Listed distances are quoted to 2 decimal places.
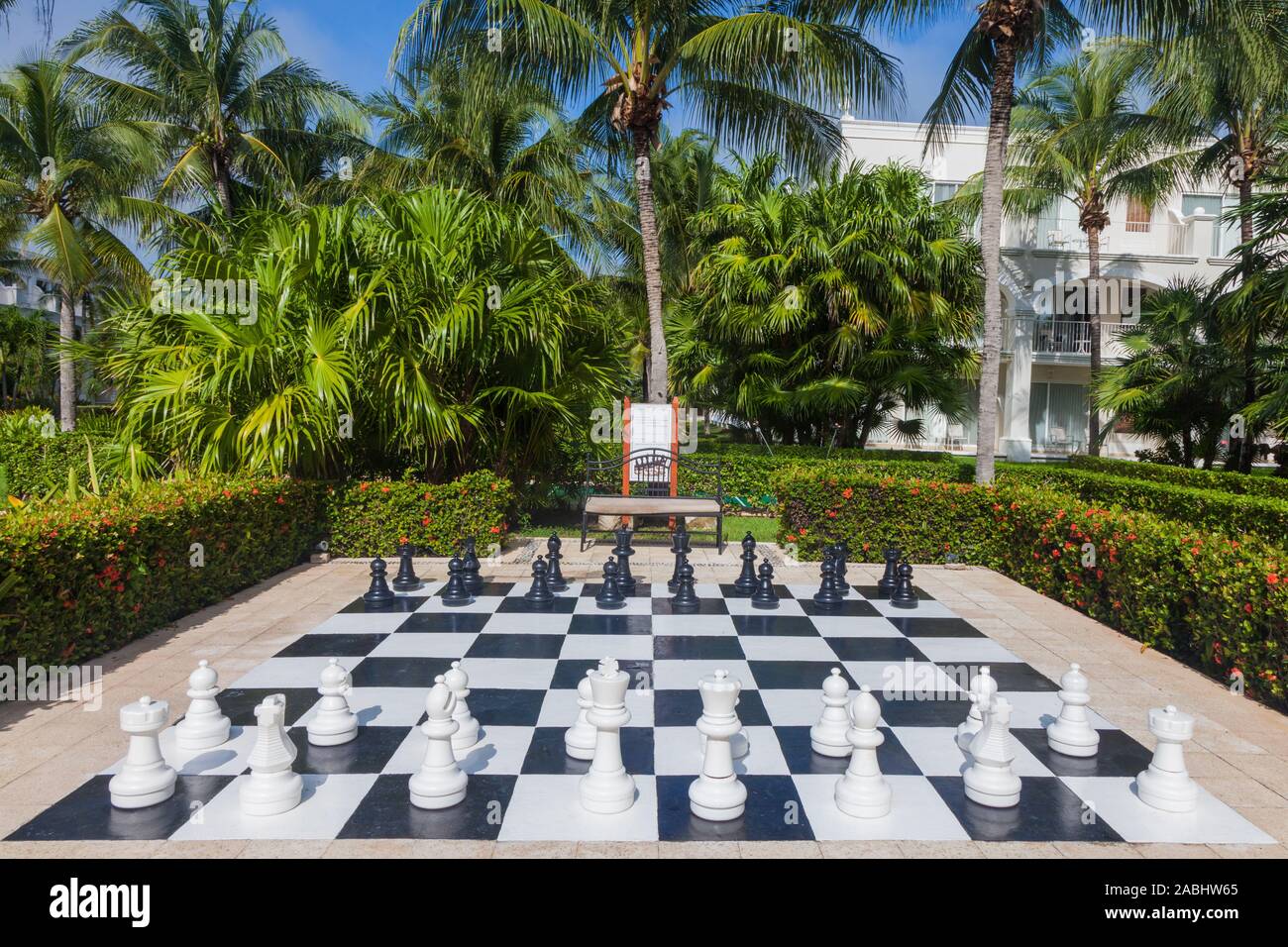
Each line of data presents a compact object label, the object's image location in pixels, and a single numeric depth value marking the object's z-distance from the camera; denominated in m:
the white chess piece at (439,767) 3.14
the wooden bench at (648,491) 8.14
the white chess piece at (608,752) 3.10
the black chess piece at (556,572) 6.80
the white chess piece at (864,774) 3.09
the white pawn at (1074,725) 3.72
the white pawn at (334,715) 3.73
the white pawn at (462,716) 3.66
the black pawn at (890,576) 6.75
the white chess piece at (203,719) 3.68
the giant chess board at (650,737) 3.04
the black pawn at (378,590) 6.27
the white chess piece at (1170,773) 3.19
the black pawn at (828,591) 6.41
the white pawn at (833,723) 3.66
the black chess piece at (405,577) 6.79
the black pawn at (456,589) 6.38
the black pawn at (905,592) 6.50
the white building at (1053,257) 24.02
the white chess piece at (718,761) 3.08
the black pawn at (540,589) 6.32
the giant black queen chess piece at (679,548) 6.54
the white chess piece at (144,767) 3.12
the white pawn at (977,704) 3.67
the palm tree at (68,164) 15.31
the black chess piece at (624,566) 6.47
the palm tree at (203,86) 15.02
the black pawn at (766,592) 6.34
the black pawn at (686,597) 6.18
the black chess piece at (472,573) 6.74
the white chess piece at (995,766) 3.21
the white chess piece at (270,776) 3.05
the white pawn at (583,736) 3.59
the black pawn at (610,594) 6.32
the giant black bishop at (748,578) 6.73
